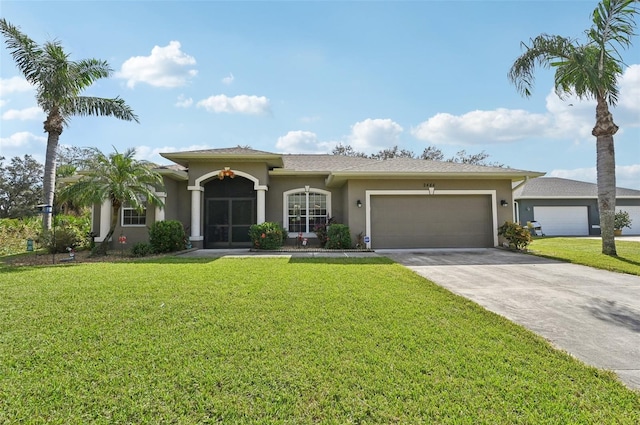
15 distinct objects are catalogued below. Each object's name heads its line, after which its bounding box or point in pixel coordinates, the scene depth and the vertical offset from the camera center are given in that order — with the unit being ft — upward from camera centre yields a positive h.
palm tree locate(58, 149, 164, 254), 34.24 +5.00
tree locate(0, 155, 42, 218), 93.86 +12.92
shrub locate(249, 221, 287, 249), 40.11 -1.28
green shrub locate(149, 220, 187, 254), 37.68 -1.07
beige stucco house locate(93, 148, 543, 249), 41.55 +3.56
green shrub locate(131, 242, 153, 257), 36.65 -2.64
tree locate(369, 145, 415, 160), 121.70 +27.75
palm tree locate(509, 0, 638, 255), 34.04 +18.02
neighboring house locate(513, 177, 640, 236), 72.33 +2.89
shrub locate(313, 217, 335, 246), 43.93 -0.94
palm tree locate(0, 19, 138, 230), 39.37 +18.59
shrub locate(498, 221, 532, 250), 39.07 -1.50
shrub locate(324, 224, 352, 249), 40.57 -1.55
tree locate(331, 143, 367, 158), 121.70 +29.13
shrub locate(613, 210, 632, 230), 69.00 +0.40
